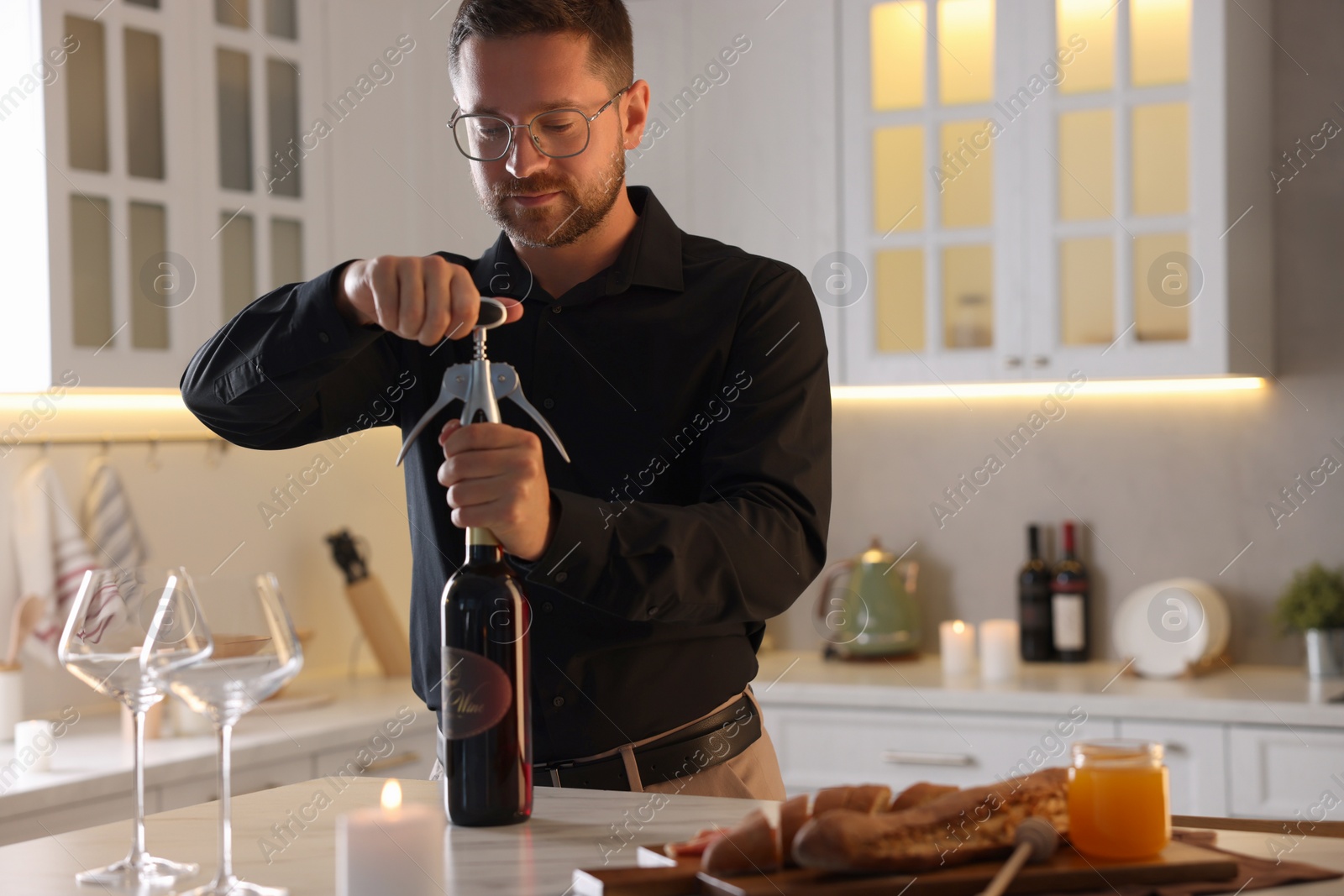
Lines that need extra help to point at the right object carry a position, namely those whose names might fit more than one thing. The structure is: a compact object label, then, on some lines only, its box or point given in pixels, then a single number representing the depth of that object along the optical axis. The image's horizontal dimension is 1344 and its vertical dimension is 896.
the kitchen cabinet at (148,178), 2.47
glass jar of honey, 0.92
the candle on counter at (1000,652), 2.95
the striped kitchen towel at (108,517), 2.78
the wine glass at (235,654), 0.97
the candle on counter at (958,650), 3.04
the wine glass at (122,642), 0.99
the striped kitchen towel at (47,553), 2.63
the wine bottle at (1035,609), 3.15
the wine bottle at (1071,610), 3.10
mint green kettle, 3.21
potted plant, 2.85
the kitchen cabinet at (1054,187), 2.83
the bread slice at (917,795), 0.98
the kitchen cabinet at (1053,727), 2.57
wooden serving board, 0.87
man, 1.26
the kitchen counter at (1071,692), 2.61
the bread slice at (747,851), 0.90
